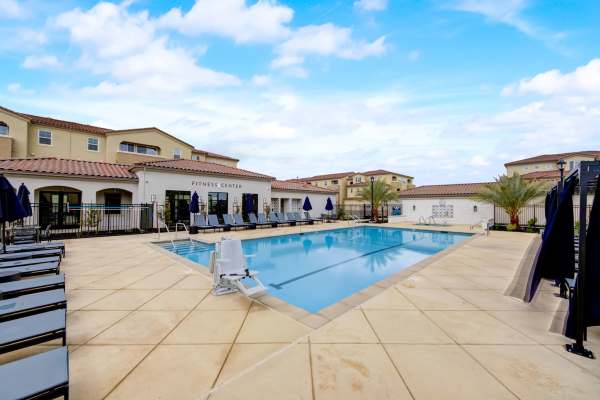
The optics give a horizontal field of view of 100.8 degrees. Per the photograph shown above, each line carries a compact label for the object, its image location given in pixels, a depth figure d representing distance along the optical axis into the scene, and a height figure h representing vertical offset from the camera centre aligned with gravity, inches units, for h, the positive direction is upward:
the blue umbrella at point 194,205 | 594.2 -2.1
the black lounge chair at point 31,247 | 255.1 -46.7
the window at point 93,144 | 900.0 +218.5
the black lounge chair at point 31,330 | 90.4 -49.0
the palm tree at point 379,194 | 930.7 +37.5
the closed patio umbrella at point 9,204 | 201.3 +0.2
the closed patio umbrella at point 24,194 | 352.7 +14.8
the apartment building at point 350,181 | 1763.0 +175.0
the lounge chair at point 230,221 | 652.8 -45.2
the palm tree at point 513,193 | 665.0 +31.2
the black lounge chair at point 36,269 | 181.6 -49.0
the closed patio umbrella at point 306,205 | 840.3 -3.2
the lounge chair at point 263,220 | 720.2 -48.1
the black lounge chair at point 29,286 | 141.3 -48.8
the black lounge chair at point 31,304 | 115.0 -48.8
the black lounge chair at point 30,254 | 218.2 -47.1
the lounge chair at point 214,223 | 615.9 -47.2
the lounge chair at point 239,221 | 668.7 -46.1
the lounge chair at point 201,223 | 594.5 -45.6
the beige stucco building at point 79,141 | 771.4 +226.1
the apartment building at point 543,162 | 1417.2 +271.0
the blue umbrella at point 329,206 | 928.9 -7.4
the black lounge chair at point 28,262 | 197.3 -48.4
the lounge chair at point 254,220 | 709.0 -46.3
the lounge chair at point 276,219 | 761.6 -45.8
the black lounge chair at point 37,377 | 64.8 -48.9
